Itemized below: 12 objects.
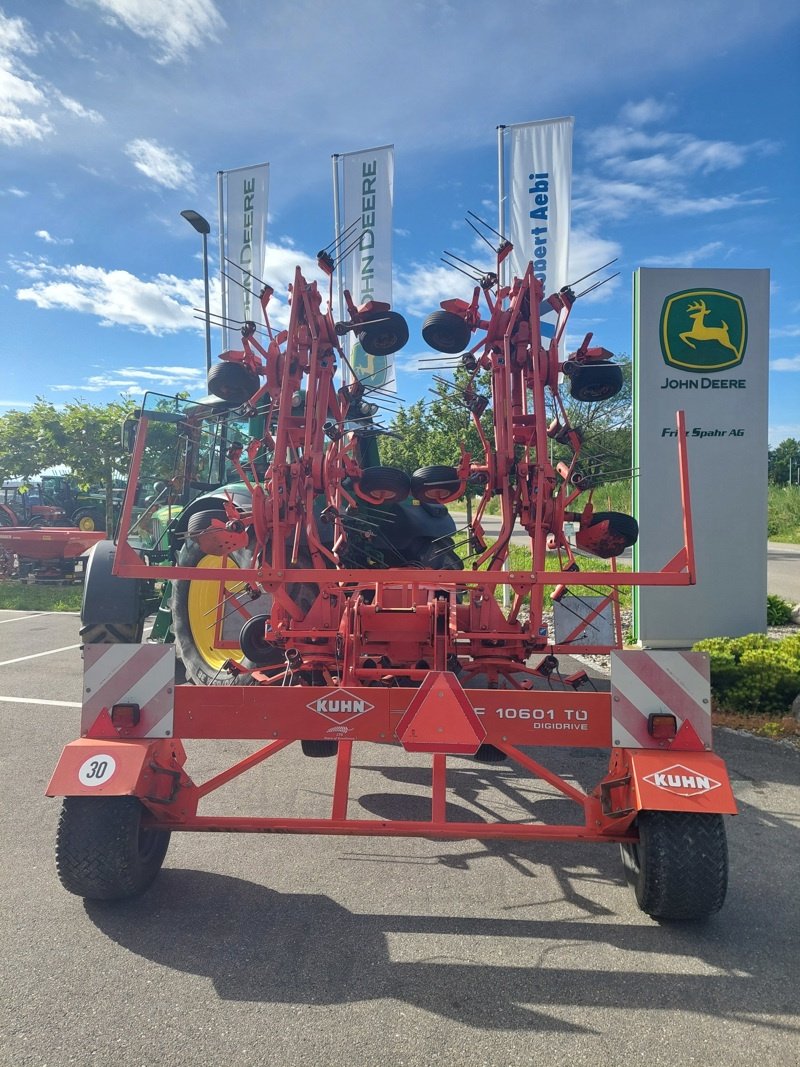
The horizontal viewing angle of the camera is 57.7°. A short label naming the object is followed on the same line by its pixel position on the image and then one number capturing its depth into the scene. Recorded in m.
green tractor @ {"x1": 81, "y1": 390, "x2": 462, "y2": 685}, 5.43
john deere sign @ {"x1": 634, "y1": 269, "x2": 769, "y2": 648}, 8.28
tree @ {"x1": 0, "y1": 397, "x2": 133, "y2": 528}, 19.86
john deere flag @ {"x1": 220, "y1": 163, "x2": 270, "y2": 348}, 13.41
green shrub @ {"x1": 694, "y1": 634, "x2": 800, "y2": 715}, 6.21
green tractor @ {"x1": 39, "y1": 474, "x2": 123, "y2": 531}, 23.92
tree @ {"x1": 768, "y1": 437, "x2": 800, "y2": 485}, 55.33
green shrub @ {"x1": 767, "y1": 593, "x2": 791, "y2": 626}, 10.01
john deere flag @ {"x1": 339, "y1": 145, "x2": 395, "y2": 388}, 12.47
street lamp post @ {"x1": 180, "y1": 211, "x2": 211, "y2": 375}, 12.67
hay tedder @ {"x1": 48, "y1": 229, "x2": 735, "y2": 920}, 3.09
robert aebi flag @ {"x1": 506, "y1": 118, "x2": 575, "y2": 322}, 10.37
